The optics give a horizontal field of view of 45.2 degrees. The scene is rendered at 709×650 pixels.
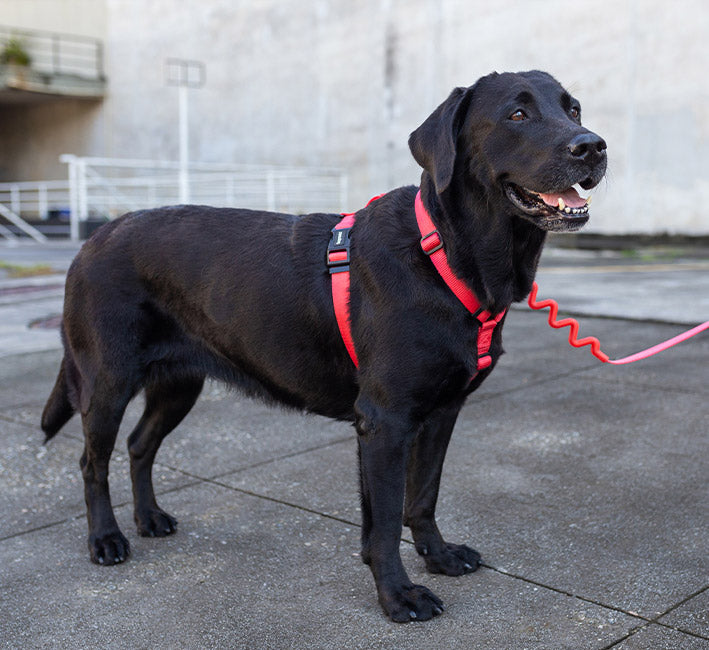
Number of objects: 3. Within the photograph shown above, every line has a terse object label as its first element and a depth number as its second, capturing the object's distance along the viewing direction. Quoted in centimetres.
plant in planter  2556
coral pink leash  327
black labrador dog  254
